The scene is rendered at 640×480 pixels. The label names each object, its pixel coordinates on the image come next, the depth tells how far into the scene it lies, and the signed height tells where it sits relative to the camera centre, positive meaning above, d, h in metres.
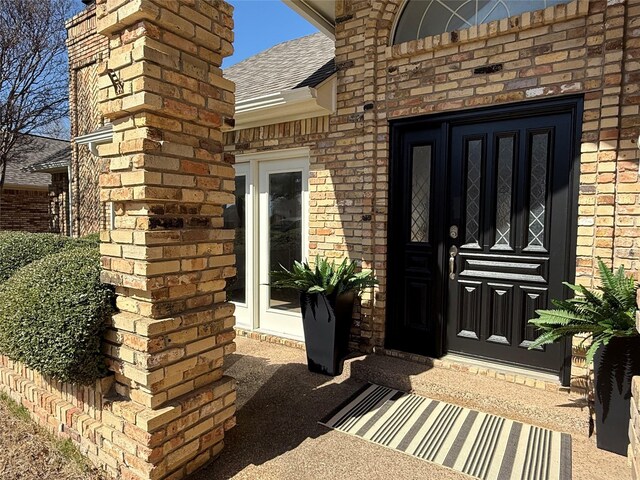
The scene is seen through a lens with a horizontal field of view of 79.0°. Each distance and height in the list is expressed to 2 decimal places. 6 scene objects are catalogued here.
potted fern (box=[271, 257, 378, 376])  3.47 -0.78
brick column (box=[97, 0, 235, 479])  1.97 -0.04
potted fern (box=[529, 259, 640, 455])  2.32 -0.73
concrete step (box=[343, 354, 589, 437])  2.70 -1.32
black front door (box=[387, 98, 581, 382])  3.13 -0.07
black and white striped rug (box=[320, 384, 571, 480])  2.31 -1.45
